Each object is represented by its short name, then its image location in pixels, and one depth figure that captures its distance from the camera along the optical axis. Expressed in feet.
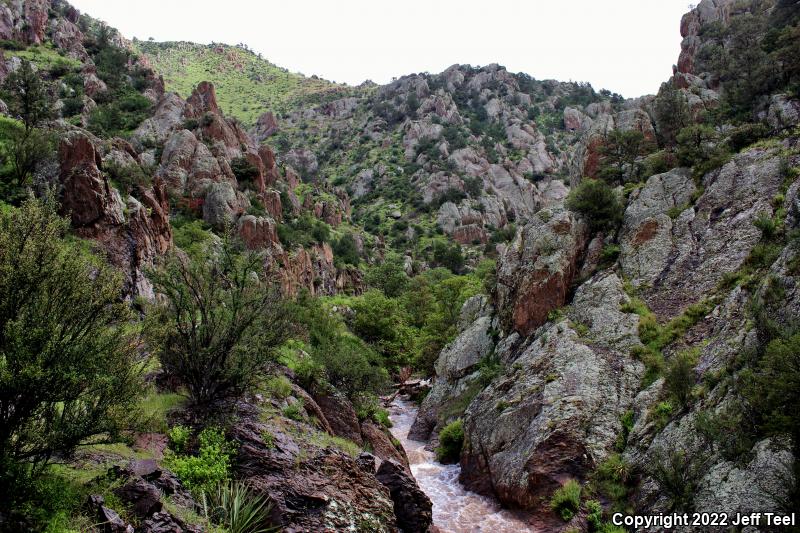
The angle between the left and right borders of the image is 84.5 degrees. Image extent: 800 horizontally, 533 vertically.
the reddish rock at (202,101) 173.46
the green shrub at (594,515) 48.75
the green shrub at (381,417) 78.95
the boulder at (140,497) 30.55
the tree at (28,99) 100.47
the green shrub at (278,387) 59.77
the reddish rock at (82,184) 78.69
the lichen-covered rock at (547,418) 56.80
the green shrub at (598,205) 90.02
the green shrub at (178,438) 43.60
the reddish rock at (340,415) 68.18
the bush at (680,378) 50.44
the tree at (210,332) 49.73
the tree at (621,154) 102.53
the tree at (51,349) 25.54
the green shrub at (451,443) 77.61
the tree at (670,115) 107.55
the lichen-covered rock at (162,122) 146.20
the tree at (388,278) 208.23
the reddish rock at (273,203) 167.63
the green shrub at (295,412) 57.41
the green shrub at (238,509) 37.29
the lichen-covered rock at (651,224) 78.56
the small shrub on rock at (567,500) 51.03
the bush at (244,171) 159.43
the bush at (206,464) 39.65
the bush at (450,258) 253.24
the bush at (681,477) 41.14
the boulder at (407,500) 50.01
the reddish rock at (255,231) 131.34
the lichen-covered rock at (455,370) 92.99
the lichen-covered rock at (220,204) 130.21
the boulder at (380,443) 71.46
